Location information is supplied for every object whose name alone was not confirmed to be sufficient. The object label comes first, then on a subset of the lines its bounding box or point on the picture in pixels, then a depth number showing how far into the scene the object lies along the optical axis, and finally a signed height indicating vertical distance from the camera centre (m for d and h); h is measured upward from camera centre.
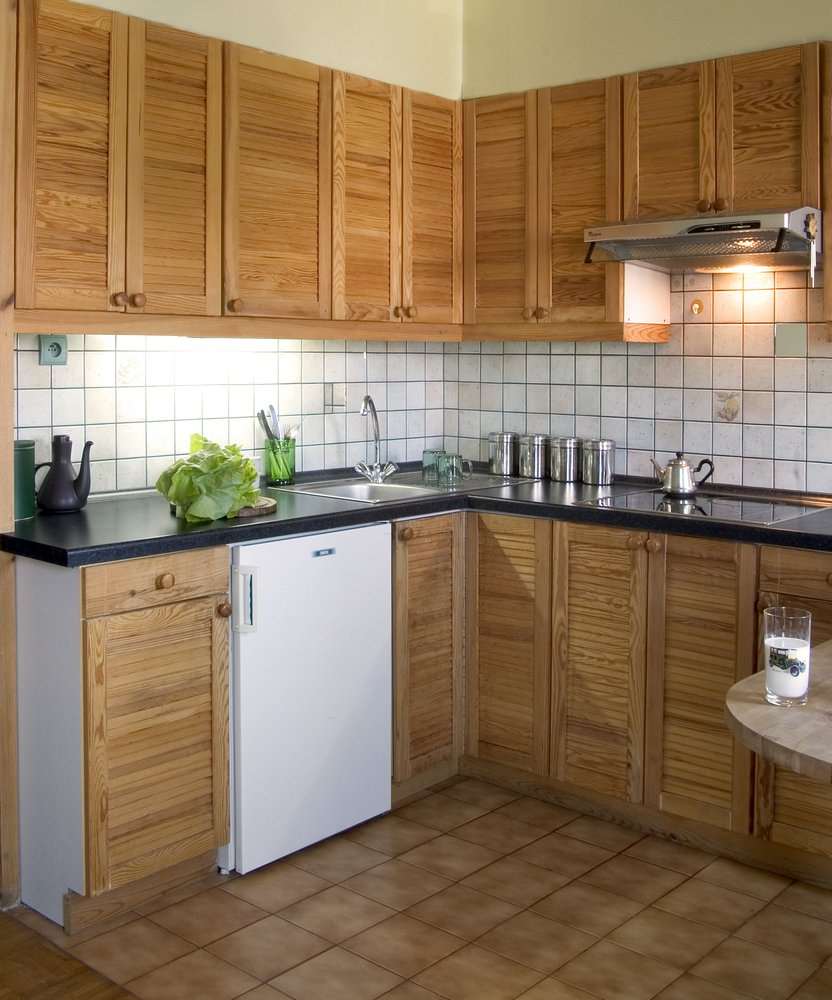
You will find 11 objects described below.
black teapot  3.22 -0.21
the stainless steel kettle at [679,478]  3.74 -0.21
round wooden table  1.72 -0.48
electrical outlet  3.29 +0.16
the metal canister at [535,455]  4.18 -0.16
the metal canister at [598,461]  3.99 -0.17
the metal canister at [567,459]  4.08 -0.17
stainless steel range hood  3.17 +0.46
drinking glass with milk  1.98 -0.43
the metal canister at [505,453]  4.26 -0.16
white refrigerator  3.13 -0.77
